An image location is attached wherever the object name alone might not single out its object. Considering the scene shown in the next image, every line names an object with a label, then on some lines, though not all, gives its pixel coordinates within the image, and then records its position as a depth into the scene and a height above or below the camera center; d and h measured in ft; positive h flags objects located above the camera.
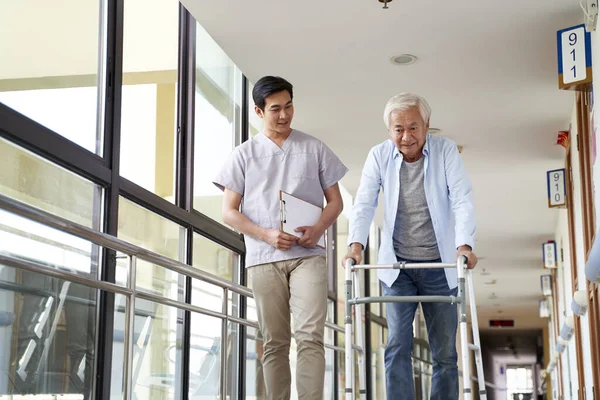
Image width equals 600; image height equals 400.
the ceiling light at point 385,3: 14.37 +6.84
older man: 9.16 +1.80
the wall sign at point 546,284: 41.14 +5.05
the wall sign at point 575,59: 14.28 +5.81
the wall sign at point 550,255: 34.50 +5.47
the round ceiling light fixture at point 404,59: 17.04 +6.93
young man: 8.61 +1.69
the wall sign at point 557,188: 23.82 +5.80
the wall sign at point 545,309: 48.03 +4.44
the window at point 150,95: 13.06 +5.01
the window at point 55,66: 9.91 +4.28
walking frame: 8.40 +0.86
